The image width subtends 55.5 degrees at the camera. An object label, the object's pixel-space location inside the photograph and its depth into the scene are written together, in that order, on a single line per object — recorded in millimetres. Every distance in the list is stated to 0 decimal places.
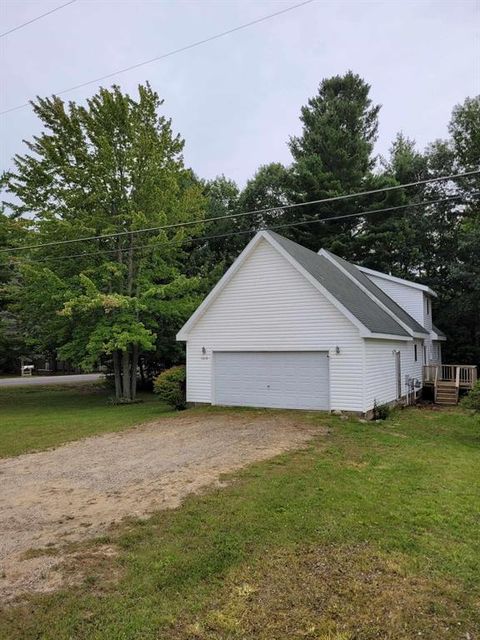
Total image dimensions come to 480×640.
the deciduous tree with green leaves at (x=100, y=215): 18500
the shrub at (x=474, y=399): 11133
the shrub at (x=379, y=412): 13711
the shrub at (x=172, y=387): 16000
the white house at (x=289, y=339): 13633
